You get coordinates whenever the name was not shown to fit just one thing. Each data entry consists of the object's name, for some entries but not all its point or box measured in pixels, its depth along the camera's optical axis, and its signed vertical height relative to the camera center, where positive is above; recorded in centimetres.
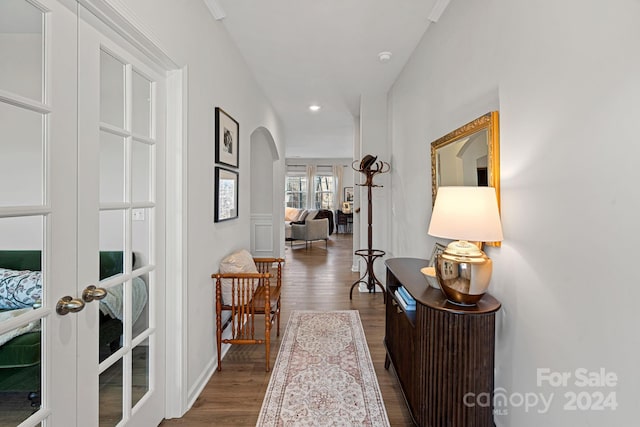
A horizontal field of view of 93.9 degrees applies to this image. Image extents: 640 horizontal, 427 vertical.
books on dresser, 169 -51
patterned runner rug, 176 -118
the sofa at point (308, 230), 806 -45
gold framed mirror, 158 +37
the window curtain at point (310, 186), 1102 +103
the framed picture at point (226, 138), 232 +63
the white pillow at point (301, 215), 946 -5
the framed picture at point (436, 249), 198 -24
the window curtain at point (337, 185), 1102 +107
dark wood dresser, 137 -70
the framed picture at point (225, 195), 235 +16
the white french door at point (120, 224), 118 -4
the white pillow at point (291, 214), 979 +0
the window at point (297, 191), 1119 +86
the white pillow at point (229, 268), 236 -43
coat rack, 385 +4
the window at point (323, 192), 1120 +82
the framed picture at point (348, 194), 1114 +74
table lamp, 135 -12
